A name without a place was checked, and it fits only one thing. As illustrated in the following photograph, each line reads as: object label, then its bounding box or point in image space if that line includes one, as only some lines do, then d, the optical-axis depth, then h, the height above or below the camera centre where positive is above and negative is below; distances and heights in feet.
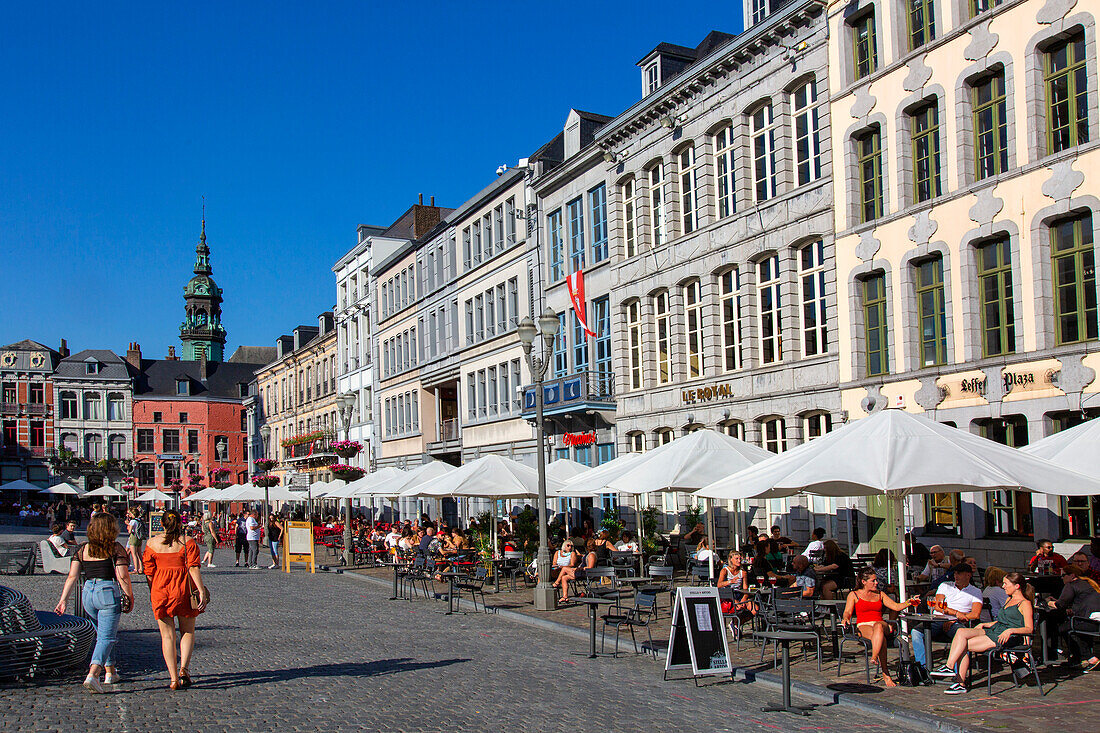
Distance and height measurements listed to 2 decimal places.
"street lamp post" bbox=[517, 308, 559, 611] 61.36 -1.87
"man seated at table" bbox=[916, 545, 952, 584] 51.75 -6.93
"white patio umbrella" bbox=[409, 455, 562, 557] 74.38 -2.94
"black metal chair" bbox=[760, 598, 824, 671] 41.34 -7.38
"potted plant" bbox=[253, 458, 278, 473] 178.38 -2.65
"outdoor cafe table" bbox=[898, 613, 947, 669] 36.65 -6.99
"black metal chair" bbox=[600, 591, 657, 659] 44.39 -7.77
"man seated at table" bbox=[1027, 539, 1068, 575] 51.49 -6.88
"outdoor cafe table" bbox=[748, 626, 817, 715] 32.63 -7.60
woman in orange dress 34.12 -4.22
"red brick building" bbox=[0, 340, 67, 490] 299.99 +12.43
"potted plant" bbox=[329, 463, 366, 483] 145.89 -3.89
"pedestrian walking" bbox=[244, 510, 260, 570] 108.99 -8.99
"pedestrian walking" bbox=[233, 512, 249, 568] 111.24 -9.64
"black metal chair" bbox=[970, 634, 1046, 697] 34.27 -7.62
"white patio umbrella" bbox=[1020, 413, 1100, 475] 43.45 -1.16
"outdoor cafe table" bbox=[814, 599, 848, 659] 40.11 -7.33
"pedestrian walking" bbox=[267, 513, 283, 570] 112.16 -9.55
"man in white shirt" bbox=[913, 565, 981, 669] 37.35 -6.61
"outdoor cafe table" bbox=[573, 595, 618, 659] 43.65 -7.12
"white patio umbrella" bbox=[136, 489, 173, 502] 185.47 -7.87
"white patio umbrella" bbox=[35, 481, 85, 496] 161.78 -5.20
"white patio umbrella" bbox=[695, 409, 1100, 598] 37.22 -1.40
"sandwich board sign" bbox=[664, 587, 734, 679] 37.42 -7.17
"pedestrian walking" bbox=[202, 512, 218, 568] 104.88 -9.25
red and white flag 113.09 +15.28
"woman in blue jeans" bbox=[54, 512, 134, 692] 34.22 -4.29
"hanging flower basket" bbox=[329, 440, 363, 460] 139.33 -0.35
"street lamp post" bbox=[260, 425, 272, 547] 277.48 +3.78
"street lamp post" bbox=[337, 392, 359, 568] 117.19 +4.56
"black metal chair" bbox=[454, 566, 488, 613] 62.75 -8.58
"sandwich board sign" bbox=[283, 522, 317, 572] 103.96 -9.35
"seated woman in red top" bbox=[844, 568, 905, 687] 36.45 -6.53
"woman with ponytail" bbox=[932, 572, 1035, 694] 34.60 -6.84
